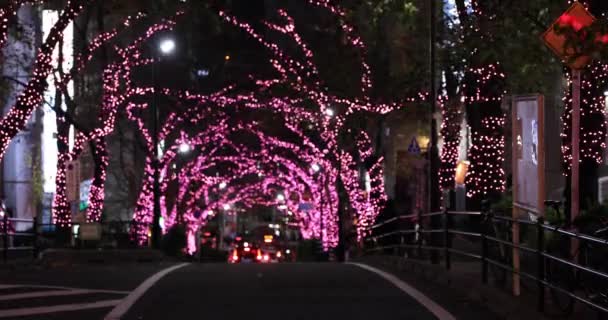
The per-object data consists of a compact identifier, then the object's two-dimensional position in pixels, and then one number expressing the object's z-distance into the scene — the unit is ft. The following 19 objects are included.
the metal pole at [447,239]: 48.88
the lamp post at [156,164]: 106.42
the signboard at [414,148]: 89.25
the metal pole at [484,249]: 41.37
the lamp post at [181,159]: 145.69
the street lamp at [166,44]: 105.60
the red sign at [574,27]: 29.45
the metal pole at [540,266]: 33.06
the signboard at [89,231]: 87.66
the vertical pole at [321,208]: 144.23
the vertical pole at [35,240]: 67.97
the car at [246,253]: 190.60
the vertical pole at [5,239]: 61.16
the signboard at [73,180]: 85.76
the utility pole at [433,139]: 64.08
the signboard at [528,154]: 34.58
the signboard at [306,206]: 164.21
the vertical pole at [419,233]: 58.18
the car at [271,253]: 206.28
